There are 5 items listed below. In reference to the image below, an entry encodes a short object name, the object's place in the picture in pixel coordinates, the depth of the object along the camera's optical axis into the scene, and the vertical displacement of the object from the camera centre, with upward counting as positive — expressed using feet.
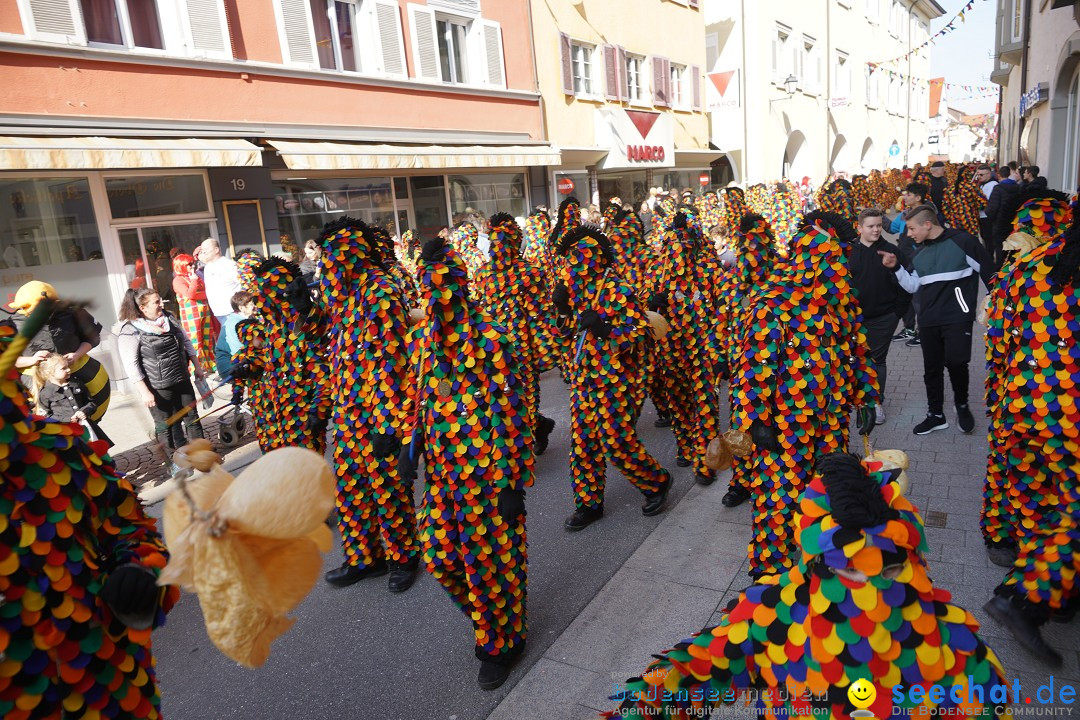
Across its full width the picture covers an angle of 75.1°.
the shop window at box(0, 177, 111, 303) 30.12 +1.22
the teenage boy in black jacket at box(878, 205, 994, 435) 17.80 -2.63
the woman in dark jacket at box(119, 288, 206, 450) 20.04 -2.72
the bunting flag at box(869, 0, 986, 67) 58.85 +13.81
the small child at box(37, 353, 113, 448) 18.17 -3.46
